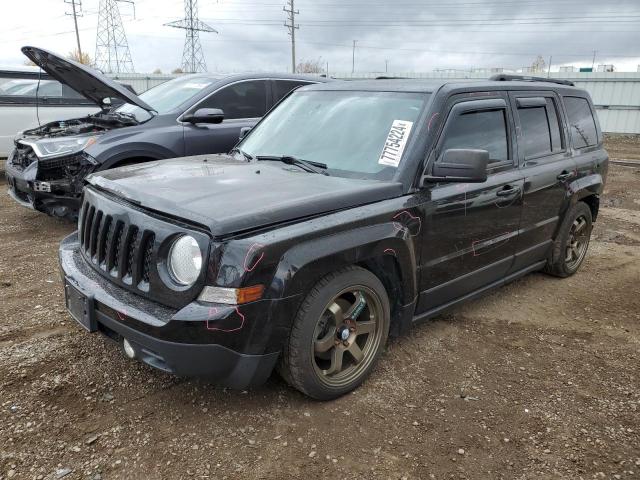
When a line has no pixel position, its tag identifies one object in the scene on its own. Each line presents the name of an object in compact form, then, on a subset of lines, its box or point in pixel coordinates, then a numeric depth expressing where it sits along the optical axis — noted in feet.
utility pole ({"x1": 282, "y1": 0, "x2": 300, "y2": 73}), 153.69
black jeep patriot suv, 8.13
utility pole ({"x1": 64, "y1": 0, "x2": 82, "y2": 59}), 175.52
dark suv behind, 18.42
